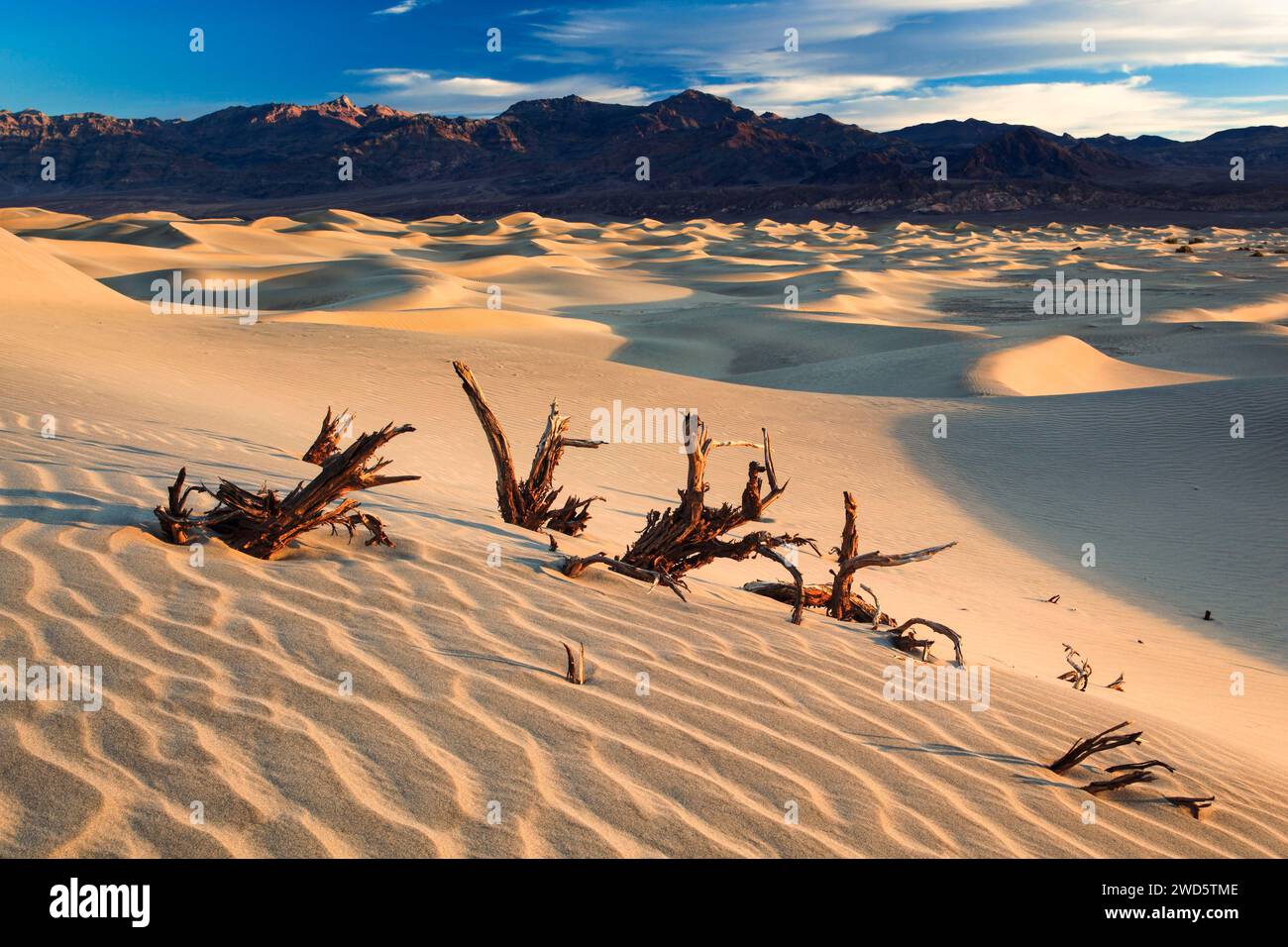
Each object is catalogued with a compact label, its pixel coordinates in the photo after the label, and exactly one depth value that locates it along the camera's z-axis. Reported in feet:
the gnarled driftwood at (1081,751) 9.61
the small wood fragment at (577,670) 9.55
